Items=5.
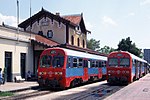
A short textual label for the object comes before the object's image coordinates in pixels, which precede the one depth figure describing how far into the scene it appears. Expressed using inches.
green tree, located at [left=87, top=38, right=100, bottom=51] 4370.5
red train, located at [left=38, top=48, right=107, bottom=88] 678.4
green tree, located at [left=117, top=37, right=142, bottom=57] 2756.9
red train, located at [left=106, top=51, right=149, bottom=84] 835.5
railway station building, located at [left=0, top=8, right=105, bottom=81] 890.8
